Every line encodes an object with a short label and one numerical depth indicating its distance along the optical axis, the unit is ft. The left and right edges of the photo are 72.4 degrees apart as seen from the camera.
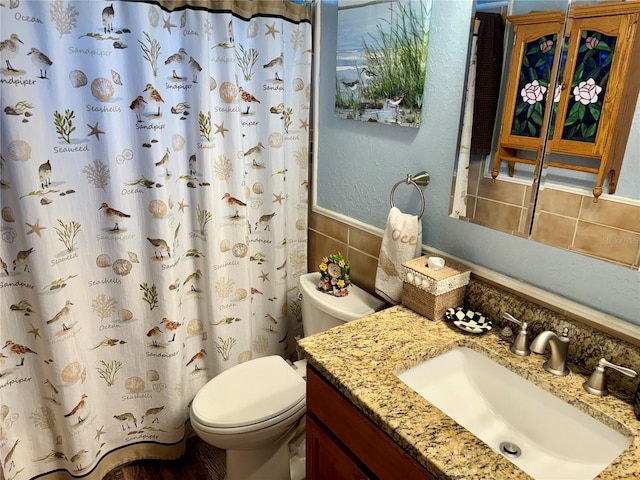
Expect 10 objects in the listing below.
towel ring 4.74
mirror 3.31
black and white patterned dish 4.08
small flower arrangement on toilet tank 5.49
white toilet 4.99
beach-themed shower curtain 4.49
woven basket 4.22
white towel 4.66
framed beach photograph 4.51
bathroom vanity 2.79
